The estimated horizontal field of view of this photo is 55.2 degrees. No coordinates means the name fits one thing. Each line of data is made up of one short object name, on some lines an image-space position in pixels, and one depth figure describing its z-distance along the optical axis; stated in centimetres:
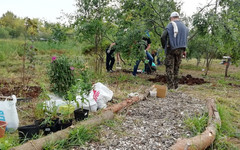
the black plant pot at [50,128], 292
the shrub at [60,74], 427
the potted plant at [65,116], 303
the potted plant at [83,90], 339
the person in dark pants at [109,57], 886
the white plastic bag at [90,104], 386
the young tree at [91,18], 762
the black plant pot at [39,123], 290
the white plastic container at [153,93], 539
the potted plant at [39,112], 337
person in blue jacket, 586
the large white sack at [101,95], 419
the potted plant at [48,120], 292
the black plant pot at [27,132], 270
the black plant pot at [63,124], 302
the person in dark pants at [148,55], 791
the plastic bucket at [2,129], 277
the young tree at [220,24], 679
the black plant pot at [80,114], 337
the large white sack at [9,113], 304
